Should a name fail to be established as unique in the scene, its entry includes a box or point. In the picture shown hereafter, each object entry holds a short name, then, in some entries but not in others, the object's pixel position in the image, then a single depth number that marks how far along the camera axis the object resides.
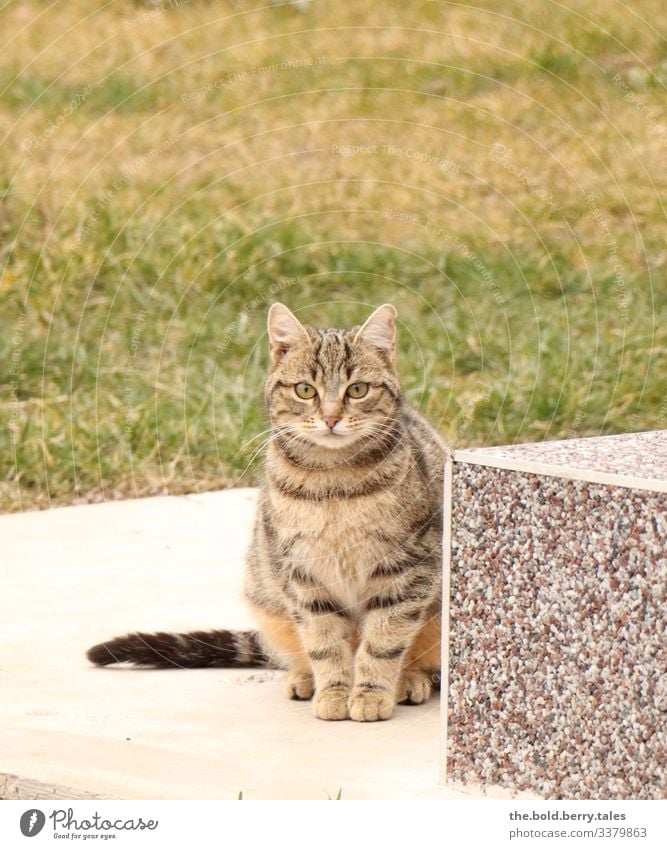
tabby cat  8.49
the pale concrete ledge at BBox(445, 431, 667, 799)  6.77
